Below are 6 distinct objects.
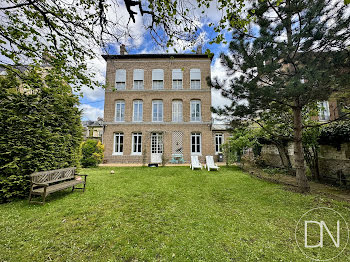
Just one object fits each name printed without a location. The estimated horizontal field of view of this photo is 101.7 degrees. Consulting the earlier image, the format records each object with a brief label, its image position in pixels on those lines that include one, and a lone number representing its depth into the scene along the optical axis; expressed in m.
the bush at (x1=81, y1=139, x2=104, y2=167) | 9.91
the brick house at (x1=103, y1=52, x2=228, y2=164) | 12.33
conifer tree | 3.44
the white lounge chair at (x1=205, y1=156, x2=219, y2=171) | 8.52
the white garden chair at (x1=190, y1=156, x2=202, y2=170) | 8.96
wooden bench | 3.59
